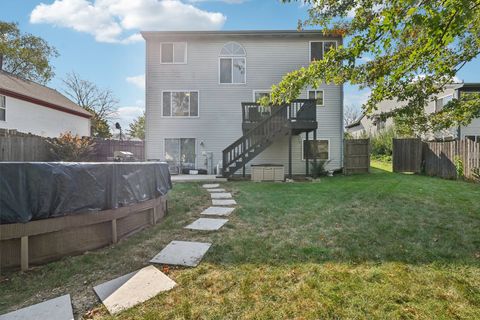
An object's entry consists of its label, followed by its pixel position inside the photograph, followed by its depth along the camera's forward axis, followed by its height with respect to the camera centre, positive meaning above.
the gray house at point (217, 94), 13.00 +3.07
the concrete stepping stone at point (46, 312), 2.02 -1.22
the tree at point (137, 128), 34.81 +3.76
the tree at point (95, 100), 26.97 +6.05
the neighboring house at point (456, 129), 15.96 +2.12
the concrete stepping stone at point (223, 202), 6.12 -1.08
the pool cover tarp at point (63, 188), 2.70 -0.38
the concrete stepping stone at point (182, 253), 2.99 -1.17
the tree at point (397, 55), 2.72 +1.45
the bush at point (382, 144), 18.79 +0.99
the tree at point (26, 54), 19.47 +7.86
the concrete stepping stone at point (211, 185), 8.72 -0.98
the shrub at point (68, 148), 10.15 +0.32
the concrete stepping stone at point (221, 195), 6.94 -1.04
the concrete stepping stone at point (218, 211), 5.21 -1.11
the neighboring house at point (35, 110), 12.63 +2.61
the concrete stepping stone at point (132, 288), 2.19 -1.19
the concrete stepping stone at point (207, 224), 4.28 -1.14
